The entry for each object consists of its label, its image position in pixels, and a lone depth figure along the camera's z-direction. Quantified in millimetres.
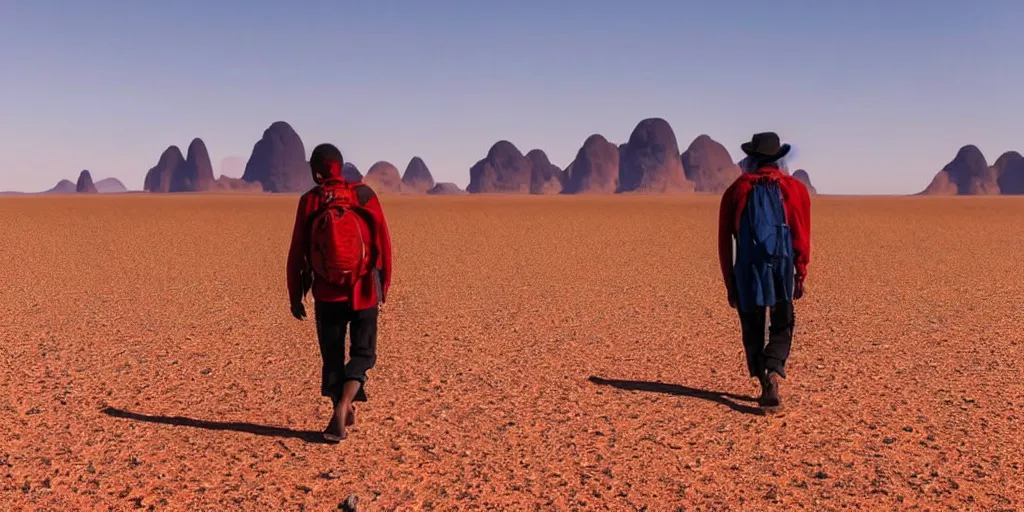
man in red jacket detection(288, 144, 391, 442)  5023
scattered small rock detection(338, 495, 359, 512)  4242
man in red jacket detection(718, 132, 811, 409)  5629
